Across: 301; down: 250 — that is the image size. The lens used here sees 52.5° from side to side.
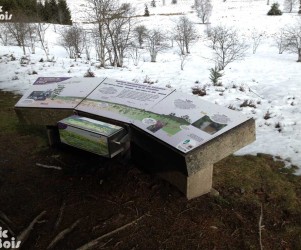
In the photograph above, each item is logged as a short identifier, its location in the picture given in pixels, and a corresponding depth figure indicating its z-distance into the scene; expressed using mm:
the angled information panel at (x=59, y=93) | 4363
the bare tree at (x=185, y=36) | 19719
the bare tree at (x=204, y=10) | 31188
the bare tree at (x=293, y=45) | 14530
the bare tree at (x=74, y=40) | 16641
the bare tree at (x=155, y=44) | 17522
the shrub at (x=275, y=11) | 29639
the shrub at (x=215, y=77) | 8359
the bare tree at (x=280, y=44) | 17348
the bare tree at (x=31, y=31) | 17130
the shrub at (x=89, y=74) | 9663
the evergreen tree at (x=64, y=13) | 30700
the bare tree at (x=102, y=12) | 12414
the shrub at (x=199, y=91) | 7585
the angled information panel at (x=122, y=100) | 3887
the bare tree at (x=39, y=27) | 19898
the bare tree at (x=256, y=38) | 19191
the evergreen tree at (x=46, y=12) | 29970
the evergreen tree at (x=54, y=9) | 30708
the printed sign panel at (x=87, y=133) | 3568
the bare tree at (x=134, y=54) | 17078
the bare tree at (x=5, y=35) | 19219
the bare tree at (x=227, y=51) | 11848
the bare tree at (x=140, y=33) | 20506
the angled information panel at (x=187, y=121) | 3149
